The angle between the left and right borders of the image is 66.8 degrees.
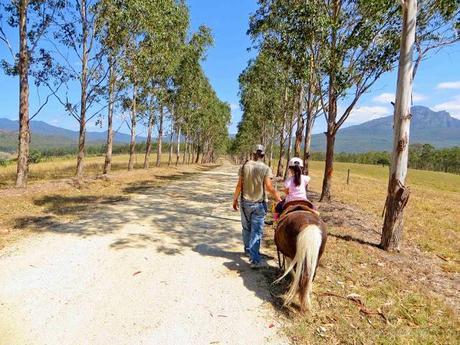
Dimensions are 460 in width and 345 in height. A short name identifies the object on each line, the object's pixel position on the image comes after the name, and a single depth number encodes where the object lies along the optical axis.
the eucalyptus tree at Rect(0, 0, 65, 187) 16.34
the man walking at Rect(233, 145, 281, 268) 7.93
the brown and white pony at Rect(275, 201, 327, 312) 5.95
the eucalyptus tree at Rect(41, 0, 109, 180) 21.06
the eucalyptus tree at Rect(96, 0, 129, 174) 21.33
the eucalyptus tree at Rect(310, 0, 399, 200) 15.00
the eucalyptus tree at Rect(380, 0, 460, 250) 9.30
